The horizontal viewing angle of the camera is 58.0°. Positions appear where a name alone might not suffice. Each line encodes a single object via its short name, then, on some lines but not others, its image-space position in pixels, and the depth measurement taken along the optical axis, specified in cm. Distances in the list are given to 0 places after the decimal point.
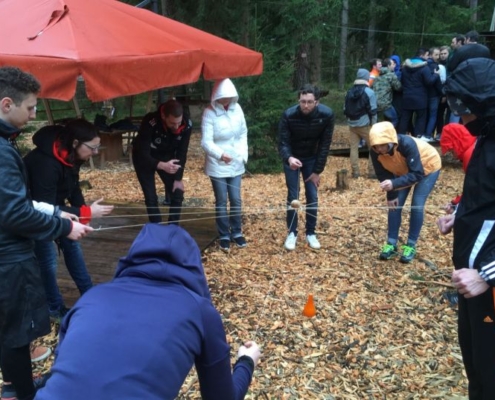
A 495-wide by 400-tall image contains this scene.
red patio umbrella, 300
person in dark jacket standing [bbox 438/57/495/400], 183
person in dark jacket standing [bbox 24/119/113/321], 290
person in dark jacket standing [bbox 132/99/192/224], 447
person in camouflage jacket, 834
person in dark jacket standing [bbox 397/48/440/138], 797
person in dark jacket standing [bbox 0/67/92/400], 217
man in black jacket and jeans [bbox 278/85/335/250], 444
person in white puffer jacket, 450
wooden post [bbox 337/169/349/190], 710
